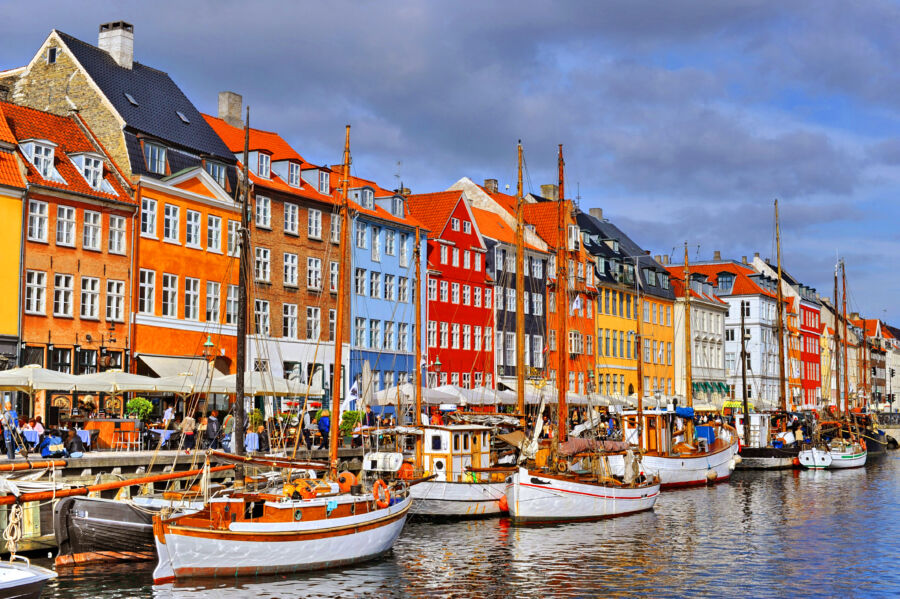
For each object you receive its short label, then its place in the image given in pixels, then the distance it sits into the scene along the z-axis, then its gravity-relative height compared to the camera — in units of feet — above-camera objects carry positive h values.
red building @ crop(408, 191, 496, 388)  228.43 +23.69
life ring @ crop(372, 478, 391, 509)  94.05 -7.45
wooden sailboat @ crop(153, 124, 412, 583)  80.38 -9.39
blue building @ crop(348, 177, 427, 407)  207.82 +23.18
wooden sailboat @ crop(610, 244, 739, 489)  167.43 -6.66
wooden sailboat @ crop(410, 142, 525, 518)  120.16 -7.54
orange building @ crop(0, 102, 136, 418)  145.38 +20.61
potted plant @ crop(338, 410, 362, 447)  149.07 -2.35
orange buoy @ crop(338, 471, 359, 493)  91.86 -6.18
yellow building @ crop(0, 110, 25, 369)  140.26 +18.83
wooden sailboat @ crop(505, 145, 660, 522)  118.83 -9.01
